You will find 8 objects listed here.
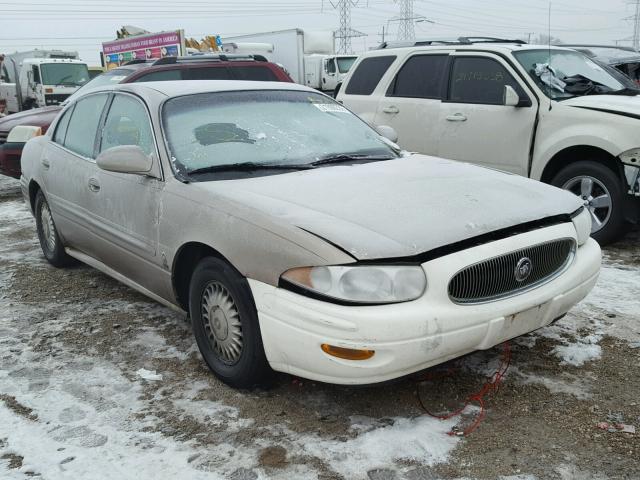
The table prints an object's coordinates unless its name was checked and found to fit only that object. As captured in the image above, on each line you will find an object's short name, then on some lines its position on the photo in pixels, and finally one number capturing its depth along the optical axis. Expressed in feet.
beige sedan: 8.73
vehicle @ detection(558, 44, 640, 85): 35.22
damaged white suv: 18.07
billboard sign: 64.64
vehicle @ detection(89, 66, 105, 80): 111.04
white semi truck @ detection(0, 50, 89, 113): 78.64
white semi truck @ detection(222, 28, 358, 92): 77.56
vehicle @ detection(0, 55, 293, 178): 29.76
